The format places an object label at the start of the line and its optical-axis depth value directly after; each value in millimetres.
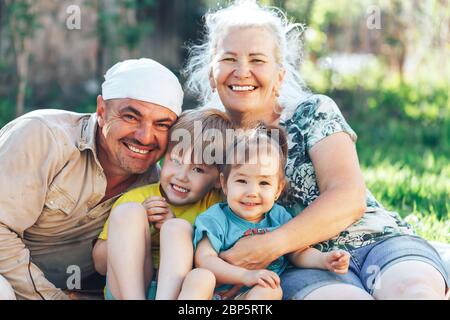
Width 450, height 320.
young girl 3115
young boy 3105
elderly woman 3139
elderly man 3350
